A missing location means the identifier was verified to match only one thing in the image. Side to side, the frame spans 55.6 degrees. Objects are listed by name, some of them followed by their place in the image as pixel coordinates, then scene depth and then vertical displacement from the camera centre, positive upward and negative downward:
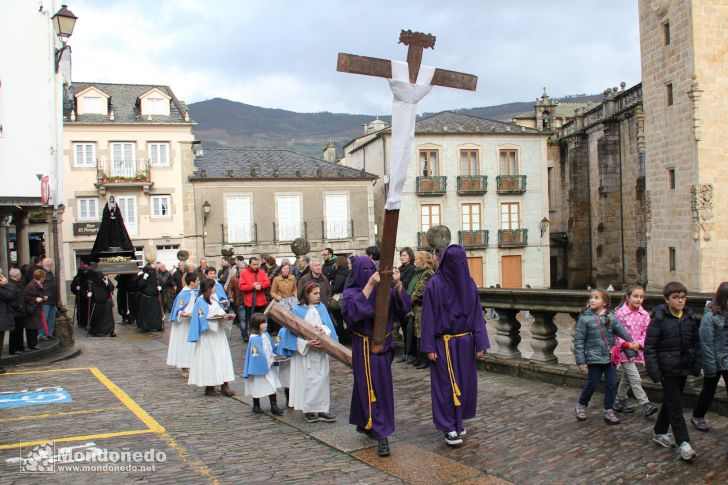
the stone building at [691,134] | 25.11 +3.36
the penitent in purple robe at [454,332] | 6.80 -1.01
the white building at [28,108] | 16.92 +3.45
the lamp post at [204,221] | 34.56 +0.88
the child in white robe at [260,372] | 8.56 -1.69
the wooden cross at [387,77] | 6.23 +1.47
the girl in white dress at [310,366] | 7.90 -1.53
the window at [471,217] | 39.91 +0.78
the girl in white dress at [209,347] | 9.76 -1.57
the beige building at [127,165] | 33.62 +3.77
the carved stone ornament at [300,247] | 15.40 -0.26
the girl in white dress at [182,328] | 11.02 -1.48
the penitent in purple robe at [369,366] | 6.78 -1.33
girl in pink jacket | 7.17 -1.33
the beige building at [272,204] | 35.19 +1.69
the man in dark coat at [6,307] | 11.70 -1.06
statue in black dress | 18.75 +0.09
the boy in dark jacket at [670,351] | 6.12 -1.14
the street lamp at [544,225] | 40.38 +0.18
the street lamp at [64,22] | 14.58 +4.71
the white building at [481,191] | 38.88 +2.23
